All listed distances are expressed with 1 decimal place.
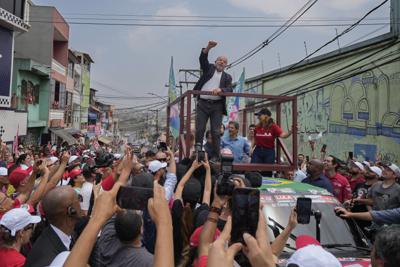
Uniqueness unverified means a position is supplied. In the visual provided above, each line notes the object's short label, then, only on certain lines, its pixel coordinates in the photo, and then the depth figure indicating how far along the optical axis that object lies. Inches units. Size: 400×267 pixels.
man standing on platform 259.9
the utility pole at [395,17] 540.6
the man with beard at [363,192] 241.1
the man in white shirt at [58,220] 114.7
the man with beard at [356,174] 324.8
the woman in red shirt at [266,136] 267.6
